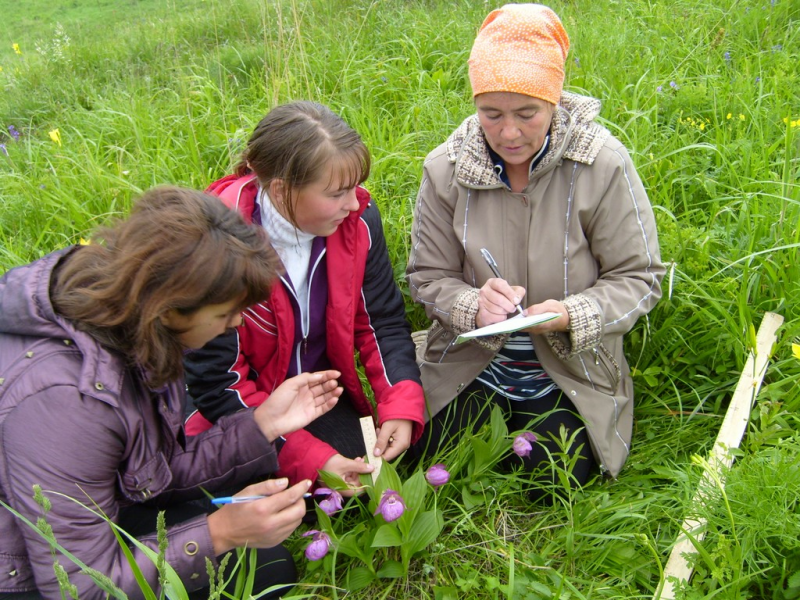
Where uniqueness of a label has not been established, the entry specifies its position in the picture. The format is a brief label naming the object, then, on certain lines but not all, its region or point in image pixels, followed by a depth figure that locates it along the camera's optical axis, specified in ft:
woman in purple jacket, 4.45
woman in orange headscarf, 6.23
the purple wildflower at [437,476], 6.11
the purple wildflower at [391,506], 5.59
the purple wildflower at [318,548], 5.62
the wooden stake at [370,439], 6.60
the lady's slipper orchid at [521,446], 6.42
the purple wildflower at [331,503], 5.84
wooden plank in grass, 5.68
